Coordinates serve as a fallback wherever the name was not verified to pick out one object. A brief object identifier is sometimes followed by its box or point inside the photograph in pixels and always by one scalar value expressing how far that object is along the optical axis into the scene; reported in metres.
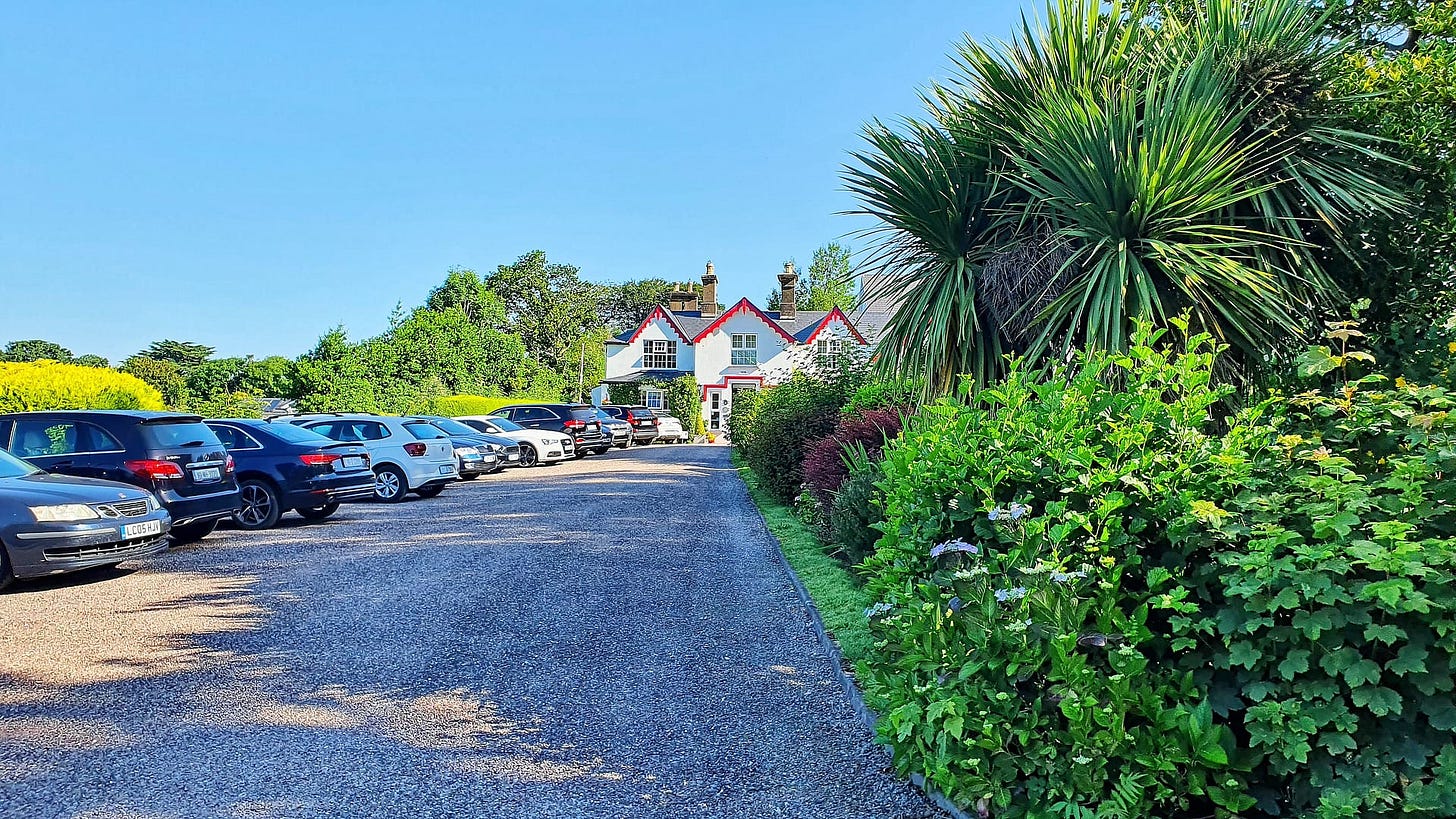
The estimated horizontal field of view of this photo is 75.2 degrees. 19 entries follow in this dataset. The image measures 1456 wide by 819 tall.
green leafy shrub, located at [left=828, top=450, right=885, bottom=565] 7.96
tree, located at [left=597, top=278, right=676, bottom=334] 85.06
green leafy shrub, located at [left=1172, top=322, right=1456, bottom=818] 3.03
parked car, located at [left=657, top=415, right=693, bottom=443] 41.34
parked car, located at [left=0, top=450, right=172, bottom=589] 7.86
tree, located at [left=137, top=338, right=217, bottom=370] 63.82
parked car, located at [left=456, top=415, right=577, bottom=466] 25.77
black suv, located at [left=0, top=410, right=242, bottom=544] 9.90
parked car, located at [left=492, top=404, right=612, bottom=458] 30.23
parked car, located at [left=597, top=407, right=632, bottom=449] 33.16
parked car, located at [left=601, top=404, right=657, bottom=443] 38.97
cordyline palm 6.29
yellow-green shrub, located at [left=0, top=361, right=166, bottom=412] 16.31
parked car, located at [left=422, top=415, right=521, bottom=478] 21.38
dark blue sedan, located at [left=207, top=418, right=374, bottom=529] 12.39
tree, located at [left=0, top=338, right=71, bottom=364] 63.52
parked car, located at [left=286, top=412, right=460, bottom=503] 16.45
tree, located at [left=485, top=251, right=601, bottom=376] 71.00
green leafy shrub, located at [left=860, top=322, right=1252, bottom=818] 3.46
